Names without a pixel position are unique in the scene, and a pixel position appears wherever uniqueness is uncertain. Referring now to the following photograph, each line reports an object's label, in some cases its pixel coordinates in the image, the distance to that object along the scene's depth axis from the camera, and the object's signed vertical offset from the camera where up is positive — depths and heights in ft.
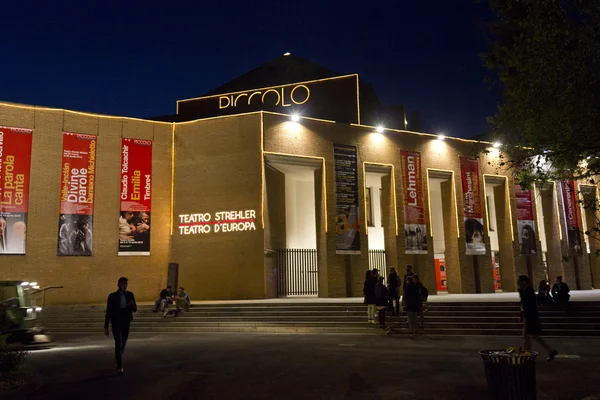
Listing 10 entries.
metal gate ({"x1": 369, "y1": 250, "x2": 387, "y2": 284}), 84.69 +2.98
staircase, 49.32 -4.00
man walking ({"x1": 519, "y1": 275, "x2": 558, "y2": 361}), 30.83 -2.55
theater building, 73.00 +12.57
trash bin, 17.22 -3.30
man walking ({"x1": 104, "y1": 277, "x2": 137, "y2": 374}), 29.27 -1.63
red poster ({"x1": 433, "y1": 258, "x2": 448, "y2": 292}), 98.58 +0.88
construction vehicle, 44.39 -2.38
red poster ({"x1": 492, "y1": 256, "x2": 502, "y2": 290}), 97.94 +0.57
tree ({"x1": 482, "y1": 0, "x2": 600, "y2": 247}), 30.27 +12.25
